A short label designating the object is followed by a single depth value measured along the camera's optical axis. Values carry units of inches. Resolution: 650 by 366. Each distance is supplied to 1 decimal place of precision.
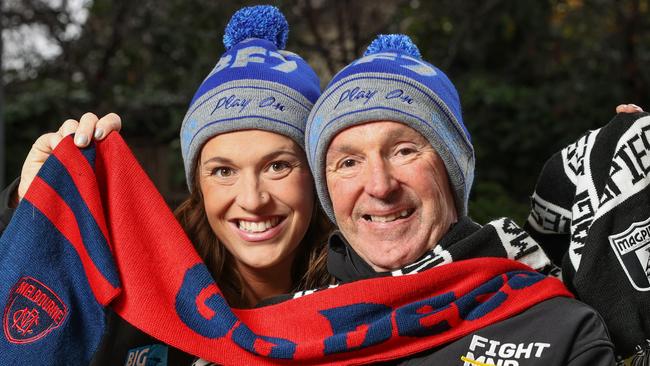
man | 99.7
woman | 112.3
